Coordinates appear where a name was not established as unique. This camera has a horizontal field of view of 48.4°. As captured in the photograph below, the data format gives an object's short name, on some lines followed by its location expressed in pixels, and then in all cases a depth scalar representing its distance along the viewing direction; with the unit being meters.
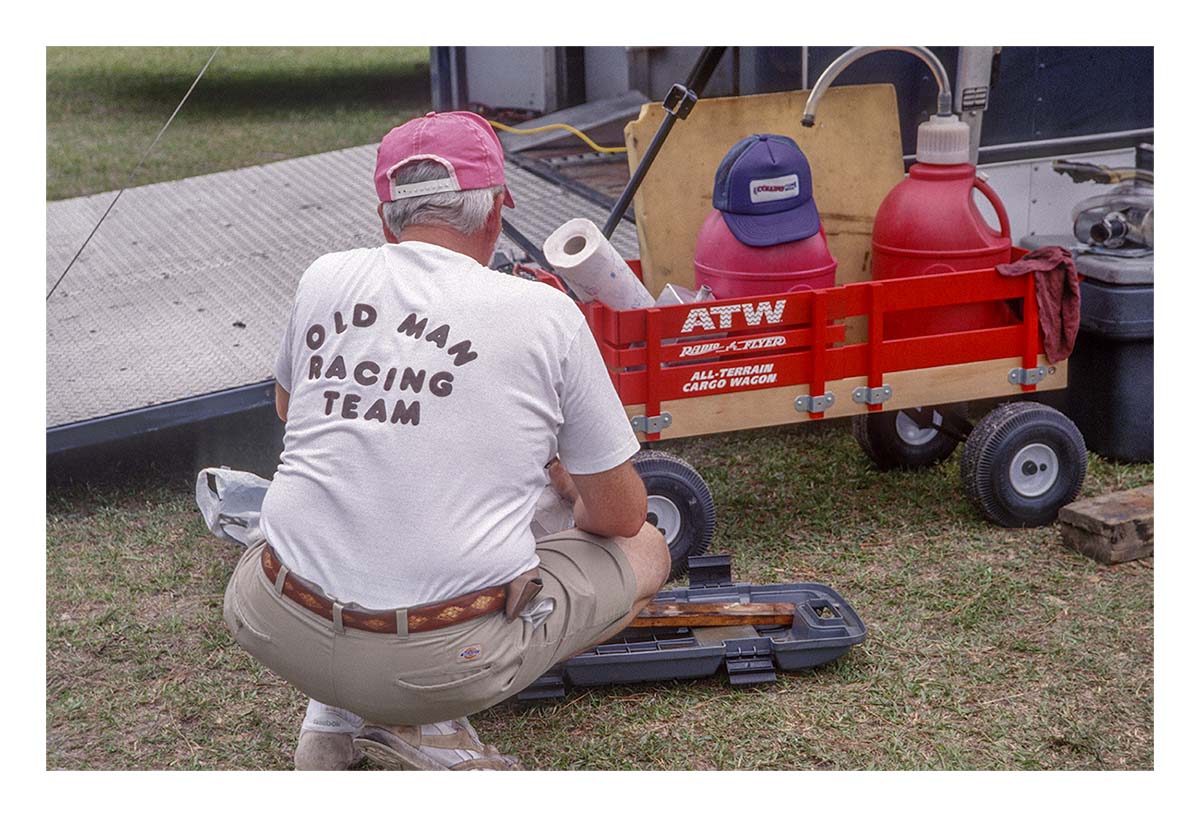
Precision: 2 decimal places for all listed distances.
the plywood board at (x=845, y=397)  3.61
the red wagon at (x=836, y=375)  3.54
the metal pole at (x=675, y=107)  3.71
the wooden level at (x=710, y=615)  3.22
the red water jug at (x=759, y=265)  3.69
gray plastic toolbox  3.07
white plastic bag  3.62
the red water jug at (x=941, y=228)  3.80
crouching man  2.32
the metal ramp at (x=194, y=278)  4.09
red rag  3.77
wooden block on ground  3.69
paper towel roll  3.42
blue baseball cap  3.62
